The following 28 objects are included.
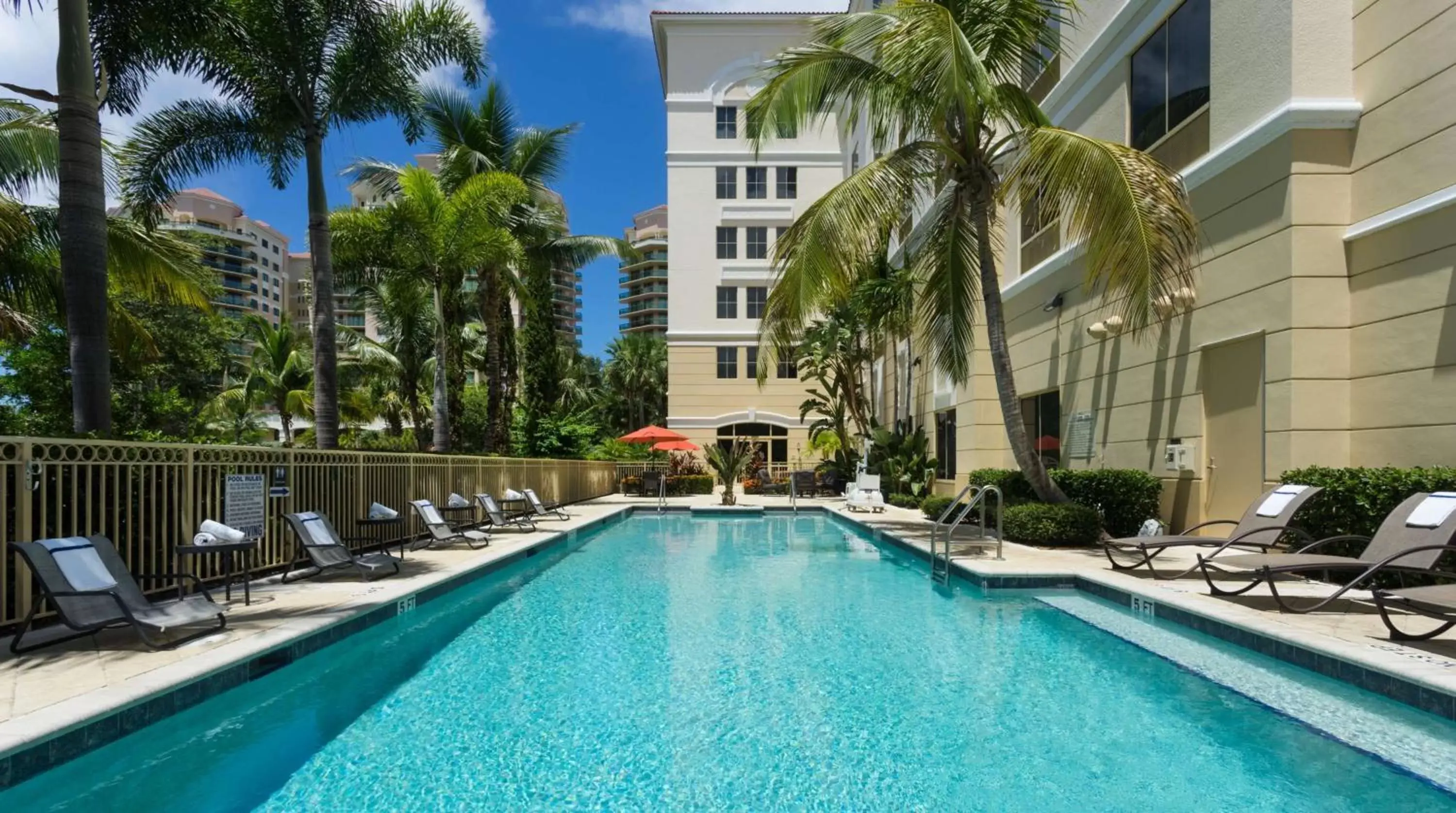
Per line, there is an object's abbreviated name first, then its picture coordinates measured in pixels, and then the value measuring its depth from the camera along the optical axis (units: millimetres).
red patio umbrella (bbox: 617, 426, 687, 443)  24781
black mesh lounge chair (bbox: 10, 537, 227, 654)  4500
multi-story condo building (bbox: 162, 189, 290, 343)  94375
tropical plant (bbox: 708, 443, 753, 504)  21312
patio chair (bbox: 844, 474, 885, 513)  17297
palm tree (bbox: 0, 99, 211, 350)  11414
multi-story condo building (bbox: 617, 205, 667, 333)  92062
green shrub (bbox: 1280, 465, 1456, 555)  6434
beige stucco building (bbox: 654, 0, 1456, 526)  7227
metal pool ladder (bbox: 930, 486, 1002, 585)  8695
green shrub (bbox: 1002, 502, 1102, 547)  10234
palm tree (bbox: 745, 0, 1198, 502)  8680
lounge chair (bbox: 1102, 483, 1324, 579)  7000
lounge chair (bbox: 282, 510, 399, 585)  7453
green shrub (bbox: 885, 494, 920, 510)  18734
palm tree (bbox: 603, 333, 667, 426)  49562
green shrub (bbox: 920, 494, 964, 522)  14203
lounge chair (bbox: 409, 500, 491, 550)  10305
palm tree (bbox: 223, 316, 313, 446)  32875
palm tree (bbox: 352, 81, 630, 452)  18891
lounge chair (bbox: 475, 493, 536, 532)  12570
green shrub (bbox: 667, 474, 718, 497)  26875
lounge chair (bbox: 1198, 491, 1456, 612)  5282
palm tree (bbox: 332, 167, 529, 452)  15484
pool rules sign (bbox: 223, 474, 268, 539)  7262
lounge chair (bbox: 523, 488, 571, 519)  14347
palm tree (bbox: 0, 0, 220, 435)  7133
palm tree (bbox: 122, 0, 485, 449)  11156
